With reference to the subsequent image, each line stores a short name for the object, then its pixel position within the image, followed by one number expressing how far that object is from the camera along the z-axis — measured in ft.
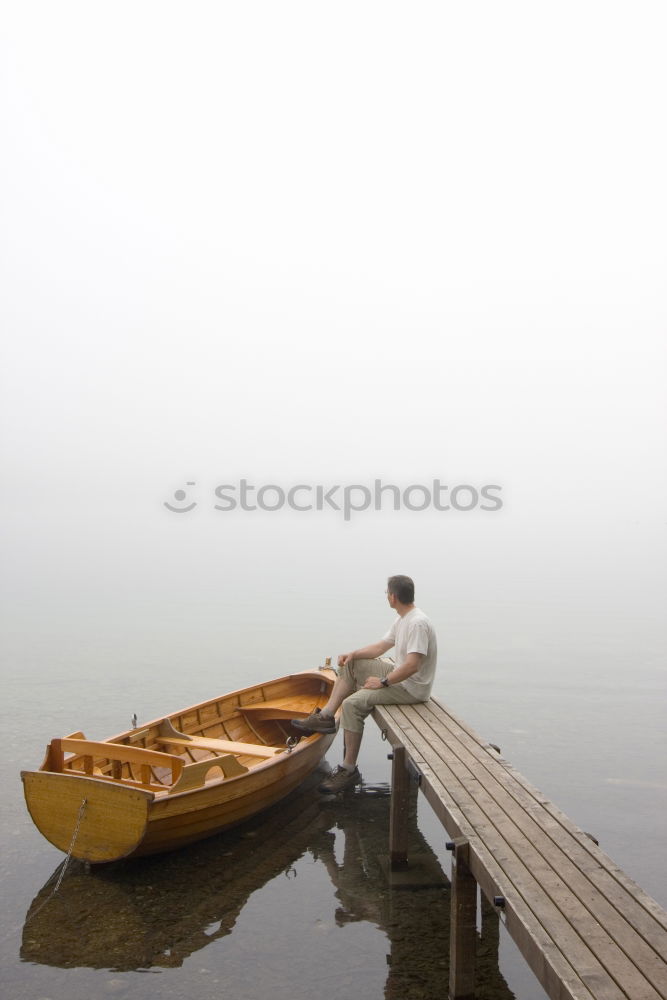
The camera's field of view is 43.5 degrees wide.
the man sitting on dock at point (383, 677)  29.81
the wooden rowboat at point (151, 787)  23.77
